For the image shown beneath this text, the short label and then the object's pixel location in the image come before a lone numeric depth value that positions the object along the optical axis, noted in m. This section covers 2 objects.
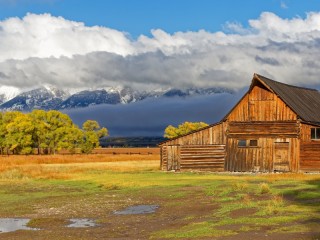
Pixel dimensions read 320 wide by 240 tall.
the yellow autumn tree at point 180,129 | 174.99
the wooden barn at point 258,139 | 56.12
